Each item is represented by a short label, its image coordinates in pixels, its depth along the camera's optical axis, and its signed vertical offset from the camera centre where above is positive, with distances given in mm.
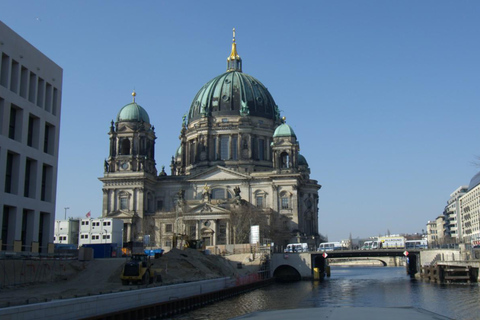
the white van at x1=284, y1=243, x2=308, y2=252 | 102750 +1714
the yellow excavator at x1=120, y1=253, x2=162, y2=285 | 45500 -1076
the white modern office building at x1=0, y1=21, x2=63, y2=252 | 48062 +10209
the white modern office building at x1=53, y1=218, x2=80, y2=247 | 104688 +4906
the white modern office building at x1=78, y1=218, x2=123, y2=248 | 98500 +4573
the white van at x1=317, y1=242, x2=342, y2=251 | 106625 +1936
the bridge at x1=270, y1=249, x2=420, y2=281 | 94500 -507
